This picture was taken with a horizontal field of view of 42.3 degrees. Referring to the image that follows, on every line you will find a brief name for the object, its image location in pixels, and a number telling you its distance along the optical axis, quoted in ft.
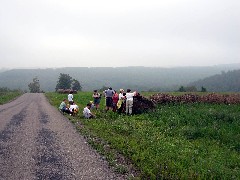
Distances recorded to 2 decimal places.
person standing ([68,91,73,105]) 90.87
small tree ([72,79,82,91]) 382.61
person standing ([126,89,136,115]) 76.78
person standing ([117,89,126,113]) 78.95
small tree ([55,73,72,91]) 381.87
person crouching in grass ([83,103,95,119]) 73.51
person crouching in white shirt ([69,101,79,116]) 80.33
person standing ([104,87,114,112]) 84.99
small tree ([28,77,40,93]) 479.00
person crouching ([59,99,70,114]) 84.25
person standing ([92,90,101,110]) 89.81
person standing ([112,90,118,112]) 83.25
